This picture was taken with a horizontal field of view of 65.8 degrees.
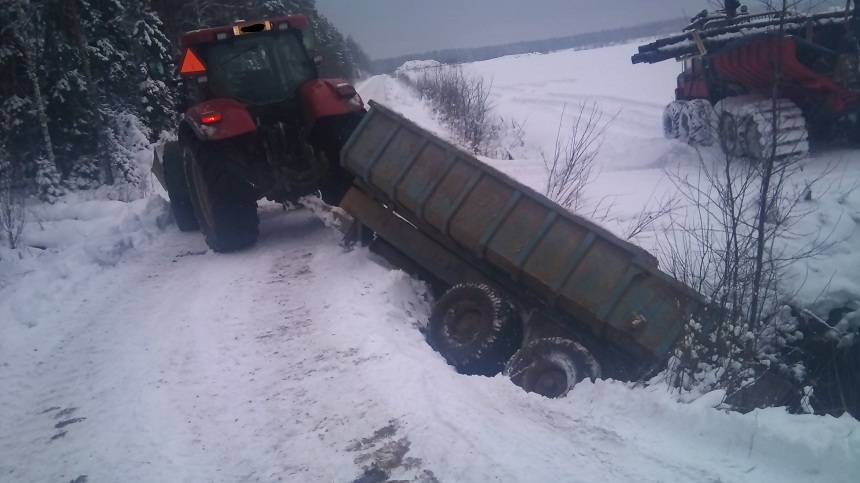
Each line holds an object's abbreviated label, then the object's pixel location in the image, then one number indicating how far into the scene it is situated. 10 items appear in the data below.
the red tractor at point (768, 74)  11.37
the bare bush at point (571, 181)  8.62
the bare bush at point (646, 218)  7.32
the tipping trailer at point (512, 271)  5.01
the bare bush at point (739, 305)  5.00
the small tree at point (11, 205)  8.80
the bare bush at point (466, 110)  15.65
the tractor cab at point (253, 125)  7.75
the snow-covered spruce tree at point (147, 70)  17.94
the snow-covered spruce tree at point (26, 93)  12.85
